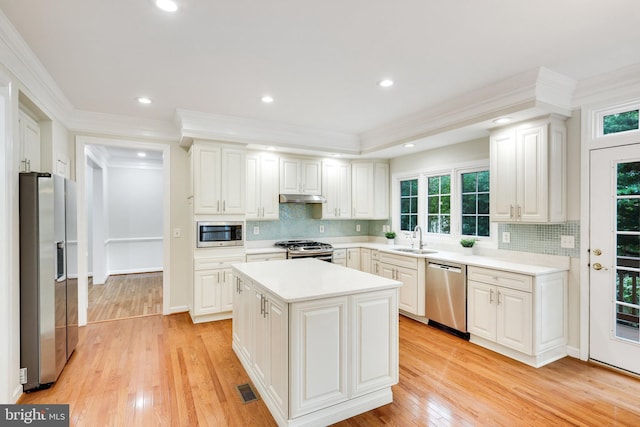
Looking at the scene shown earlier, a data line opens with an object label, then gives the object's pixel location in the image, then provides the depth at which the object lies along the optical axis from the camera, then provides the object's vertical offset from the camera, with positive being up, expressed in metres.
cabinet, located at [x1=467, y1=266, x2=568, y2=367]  3.01 -0.99
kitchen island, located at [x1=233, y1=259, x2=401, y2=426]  2.05 -0.90
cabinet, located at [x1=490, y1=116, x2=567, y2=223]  3.12 +0.39
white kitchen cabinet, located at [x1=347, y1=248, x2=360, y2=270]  5.29 -0.75
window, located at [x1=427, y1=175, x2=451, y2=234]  4.70 +0.11
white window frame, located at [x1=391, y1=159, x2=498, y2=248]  4.11 +0.15
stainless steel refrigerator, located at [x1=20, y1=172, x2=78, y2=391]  2.43 -0.52
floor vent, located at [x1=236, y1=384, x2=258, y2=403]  2.45 -1.39
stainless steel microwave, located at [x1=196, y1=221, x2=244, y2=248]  4.23 -0.29
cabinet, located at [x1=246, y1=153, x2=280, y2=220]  4.78 +0.37
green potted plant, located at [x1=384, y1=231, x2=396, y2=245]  5.43 -0.41
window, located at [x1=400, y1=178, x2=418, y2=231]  5.28 +0.12
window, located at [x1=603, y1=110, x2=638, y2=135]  2.83 +0.79
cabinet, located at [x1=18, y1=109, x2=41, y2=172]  2.79 +0.62
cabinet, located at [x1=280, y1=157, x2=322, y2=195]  5.05 +0.57
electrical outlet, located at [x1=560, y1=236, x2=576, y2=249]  3.16 -0.29
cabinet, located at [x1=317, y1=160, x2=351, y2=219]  5.38 +0.37
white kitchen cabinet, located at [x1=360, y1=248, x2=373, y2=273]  5.19 -0.77
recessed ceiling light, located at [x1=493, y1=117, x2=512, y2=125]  3.21 +0.91
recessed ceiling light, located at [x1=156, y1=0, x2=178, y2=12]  1.89 +1.20
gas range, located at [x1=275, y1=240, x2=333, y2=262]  4.73 -0.55
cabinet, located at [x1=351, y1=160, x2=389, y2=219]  5.57 +0.38
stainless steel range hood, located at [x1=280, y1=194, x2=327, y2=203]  4.95 +0.20
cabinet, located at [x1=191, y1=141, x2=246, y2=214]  4.16 +0.44
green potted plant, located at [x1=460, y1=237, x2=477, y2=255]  4.05 -0.40
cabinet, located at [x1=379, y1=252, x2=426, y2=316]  4.14 -0.88
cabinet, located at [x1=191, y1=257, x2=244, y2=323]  4.16 -0.99
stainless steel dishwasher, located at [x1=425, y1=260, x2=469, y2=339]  3.67 -0.98
